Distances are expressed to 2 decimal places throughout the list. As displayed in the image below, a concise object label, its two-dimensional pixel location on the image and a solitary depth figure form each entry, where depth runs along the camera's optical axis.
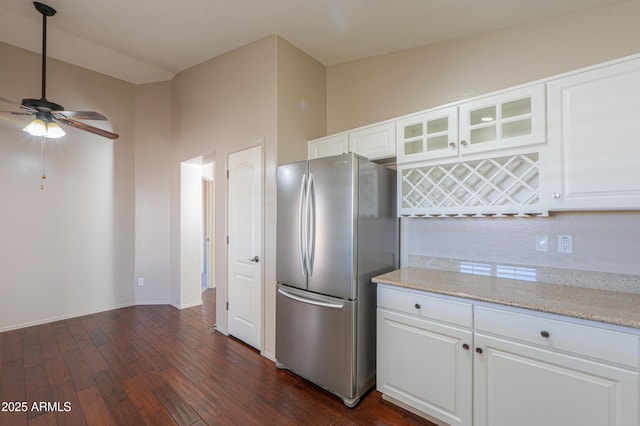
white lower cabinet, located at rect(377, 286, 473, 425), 1.63
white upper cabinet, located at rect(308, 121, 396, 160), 2.31
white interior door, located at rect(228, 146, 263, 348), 2.83
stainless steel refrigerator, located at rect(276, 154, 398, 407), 1.96
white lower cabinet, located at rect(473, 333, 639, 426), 1.23
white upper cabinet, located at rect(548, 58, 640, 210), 1.44
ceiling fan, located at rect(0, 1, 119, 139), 2.39
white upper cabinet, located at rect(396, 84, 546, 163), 1.70
